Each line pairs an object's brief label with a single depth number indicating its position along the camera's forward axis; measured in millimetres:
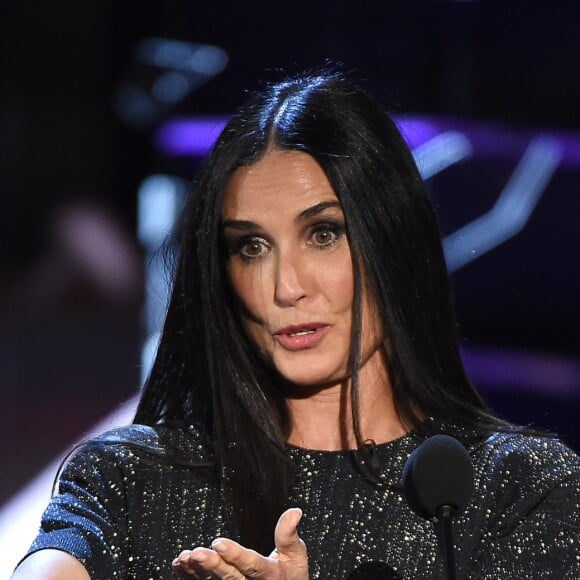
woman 7888
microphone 7711
